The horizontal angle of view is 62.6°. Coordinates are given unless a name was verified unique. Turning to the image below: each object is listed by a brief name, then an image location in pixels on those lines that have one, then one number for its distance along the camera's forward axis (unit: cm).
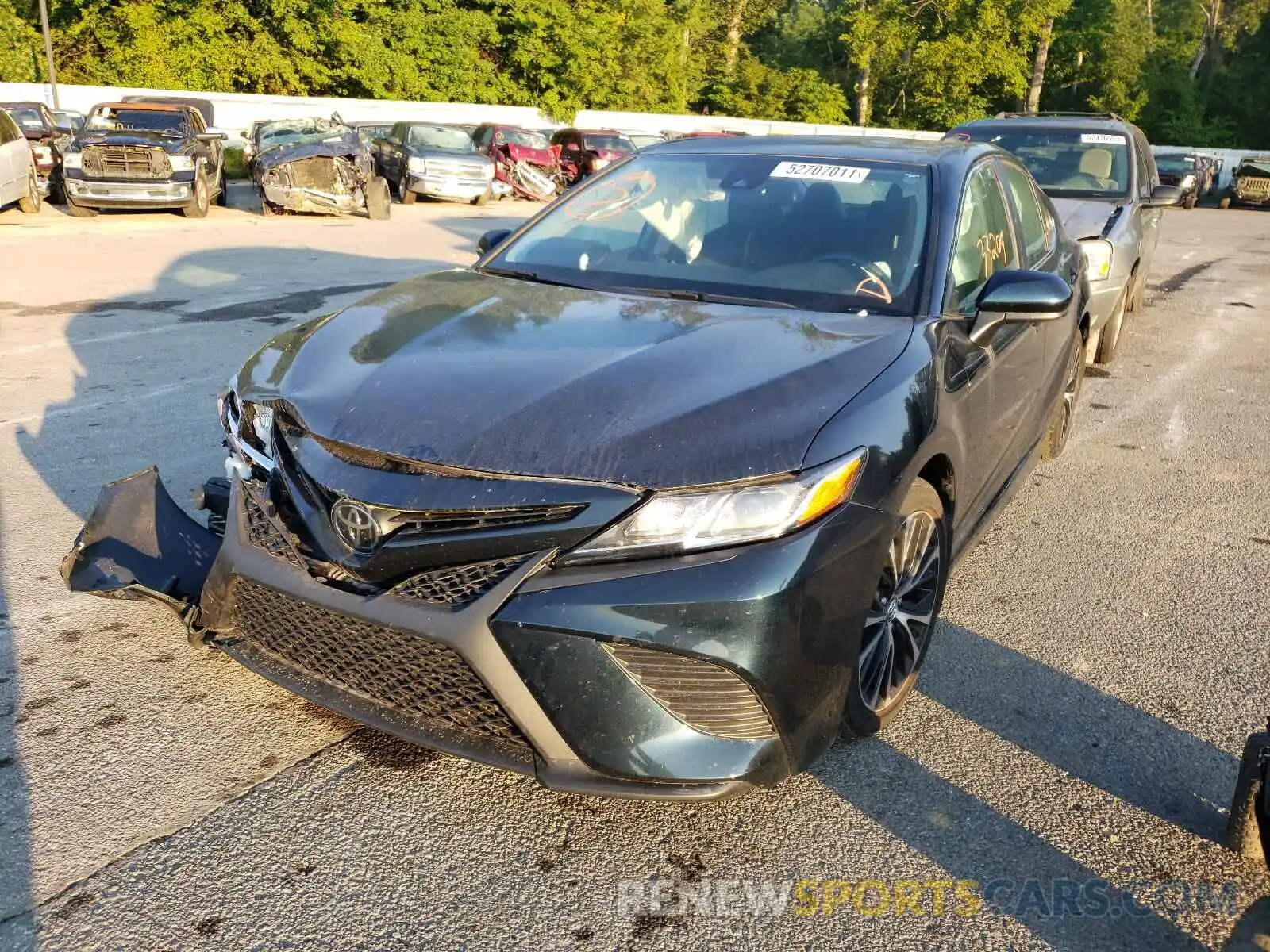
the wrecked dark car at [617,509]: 223
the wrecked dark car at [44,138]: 1762
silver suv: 742
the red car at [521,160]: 2308
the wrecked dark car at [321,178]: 1636
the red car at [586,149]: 2358
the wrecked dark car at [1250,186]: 3183
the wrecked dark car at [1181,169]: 2892
